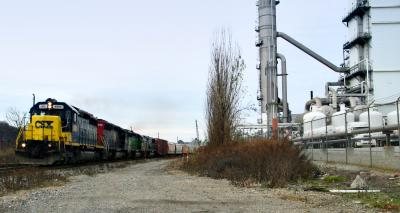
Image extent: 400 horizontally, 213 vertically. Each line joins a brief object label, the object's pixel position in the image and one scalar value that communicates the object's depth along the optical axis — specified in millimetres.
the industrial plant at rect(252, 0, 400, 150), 49906
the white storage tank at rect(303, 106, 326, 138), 27902
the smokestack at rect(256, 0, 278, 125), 53188
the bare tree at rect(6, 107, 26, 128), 77375
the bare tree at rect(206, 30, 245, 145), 28484
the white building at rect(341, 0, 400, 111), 49969
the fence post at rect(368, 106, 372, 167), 18297
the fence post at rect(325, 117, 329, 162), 24891
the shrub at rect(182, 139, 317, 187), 16484
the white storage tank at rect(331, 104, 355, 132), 24956
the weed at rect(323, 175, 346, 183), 16344
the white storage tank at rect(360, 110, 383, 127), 25138
